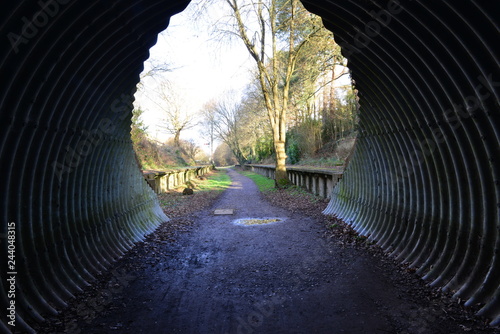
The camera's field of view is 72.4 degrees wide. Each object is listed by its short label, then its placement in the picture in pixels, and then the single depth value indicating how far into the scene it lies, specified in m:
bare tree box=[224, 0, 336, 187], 16.41
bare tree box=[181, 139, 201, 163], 64.70
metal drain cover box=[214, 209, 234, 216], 11.64
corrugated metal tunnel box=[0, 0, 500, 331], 3.59
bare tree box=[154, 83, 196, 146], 47.22
